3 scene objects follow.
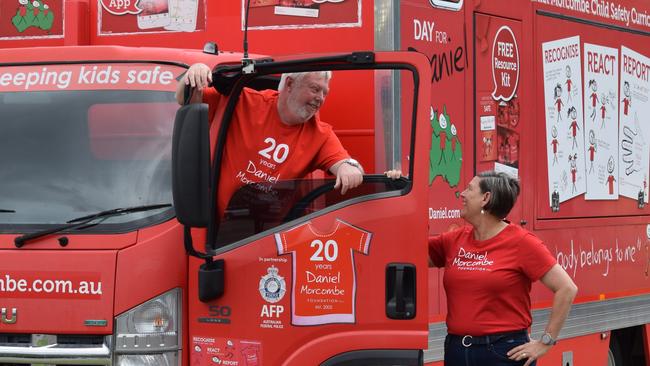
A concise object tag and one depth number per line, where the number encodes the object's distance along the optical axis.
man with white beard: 9.34
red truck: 8.74
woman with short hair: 9.46
